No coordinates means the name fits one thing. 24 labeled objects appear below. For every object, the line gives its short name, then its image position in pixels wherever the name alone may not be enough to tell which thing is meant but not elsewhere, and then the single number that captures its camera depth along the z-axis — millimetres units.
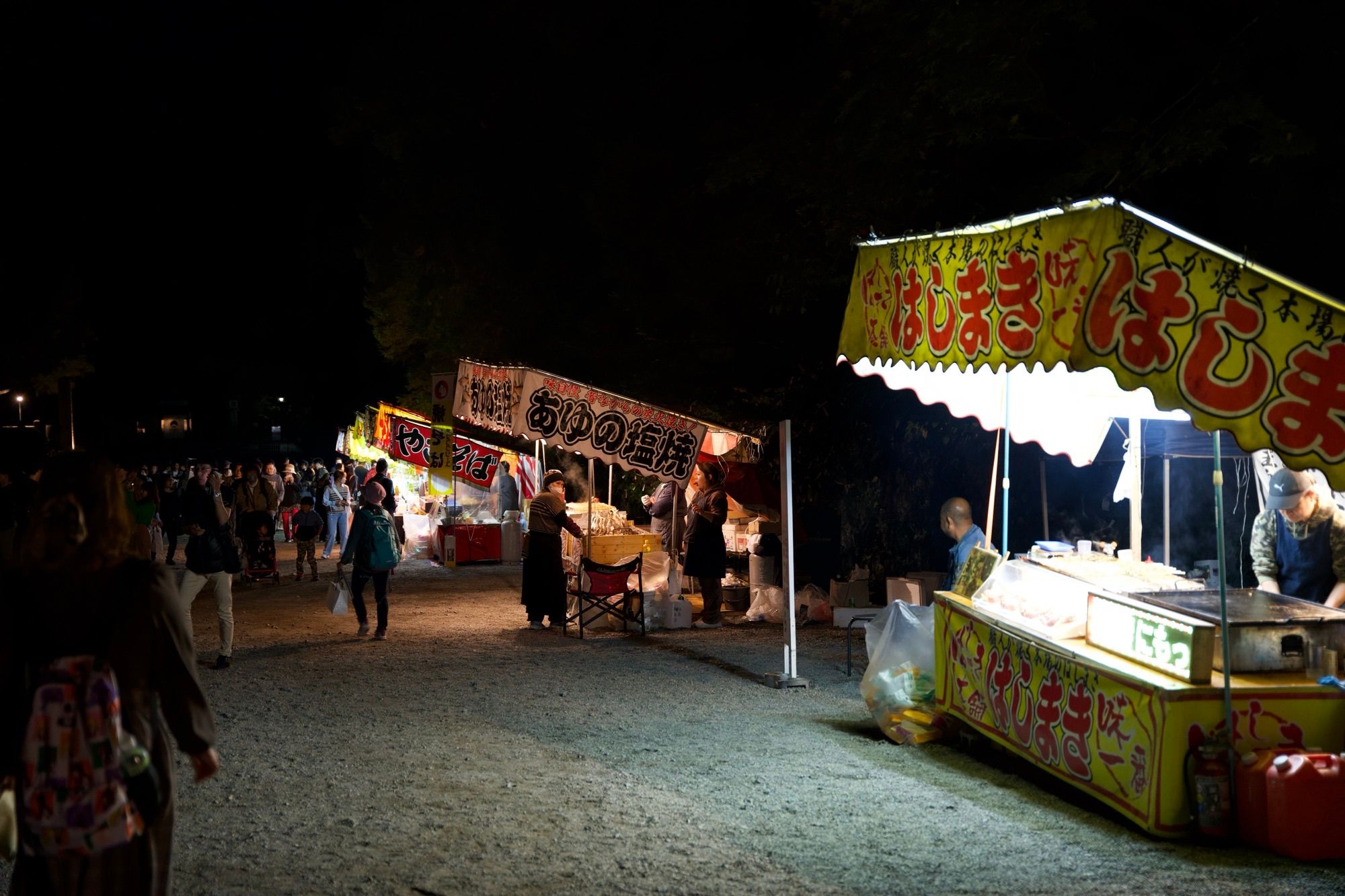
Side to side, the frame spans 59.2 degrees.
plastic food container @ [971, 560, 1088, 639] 6957
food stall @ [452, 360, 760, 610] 13297
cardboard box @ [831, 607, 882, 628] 13296
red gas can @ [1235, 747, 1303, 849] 5578
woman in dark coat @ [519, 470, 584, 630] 13203
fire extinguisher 5637
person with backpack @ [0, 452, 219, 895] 3346
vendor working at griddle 7090
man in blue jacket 8711
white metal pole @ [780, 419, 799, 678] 9602
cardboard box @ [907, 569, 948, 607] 13320
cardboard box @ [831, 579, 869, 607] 14195
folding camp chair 12844
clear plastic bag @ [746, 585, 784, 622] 14195
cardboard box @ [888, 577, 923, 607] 12805
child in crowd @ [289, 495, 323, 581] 17922
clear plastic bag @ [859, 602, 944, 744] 8125
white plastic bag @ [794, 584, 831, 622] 13836
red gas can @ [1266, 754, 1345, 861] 5387
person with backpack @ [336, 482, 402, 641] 12180
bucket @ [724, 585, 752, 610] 14867
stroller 17688
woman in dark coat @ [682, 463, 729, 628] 13695
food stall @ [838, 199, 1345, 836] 4914
